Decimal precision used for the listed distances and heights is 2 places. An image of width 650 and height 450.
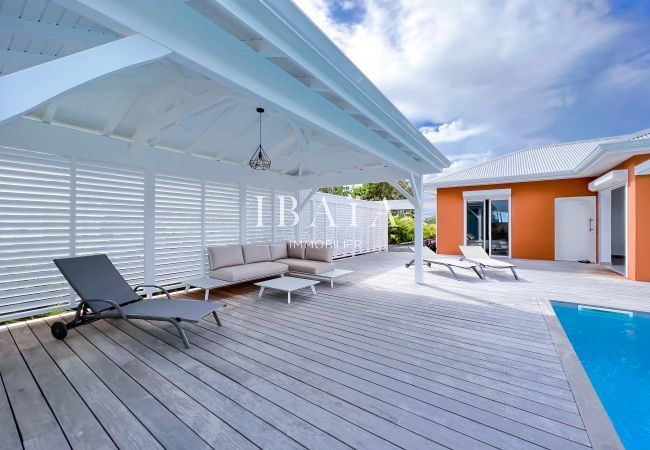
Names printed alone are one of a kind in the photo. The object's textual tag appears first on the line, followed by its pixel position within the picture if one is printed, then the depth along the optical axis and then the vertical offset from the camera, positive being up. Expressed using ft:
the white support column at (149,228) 17.24 -0.16
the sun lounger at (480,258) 23.11 -3.27
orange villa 21.50 +2.30
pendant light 16.34 +3.81
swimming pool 7.32 -5.22
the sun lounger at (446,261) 23.32 -3.34
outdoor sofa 18.92 -2.87
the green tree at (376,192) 72.46 +8.81
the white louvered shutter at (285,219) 26.73 +0.59
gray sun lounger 11.01 -3.49
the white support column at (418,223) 21.33 +0.14
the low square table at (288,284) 16.55 -3.74
